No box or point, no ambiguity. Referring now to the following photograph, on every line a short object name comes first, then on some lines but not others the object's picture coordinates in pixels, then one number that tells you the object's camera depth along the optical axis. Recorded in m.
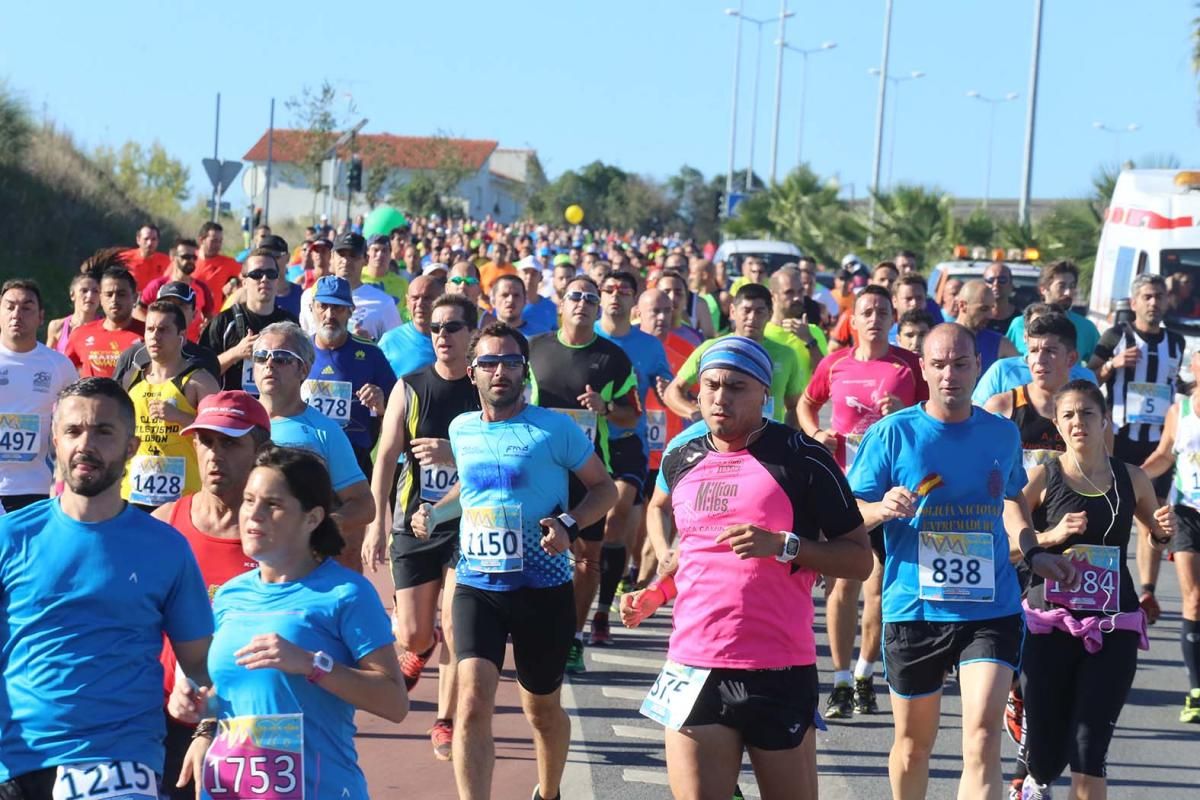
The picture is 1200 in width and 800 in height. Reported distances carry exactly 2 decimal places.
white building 52.66
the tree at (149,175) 48.47
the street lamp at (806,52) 77.06
